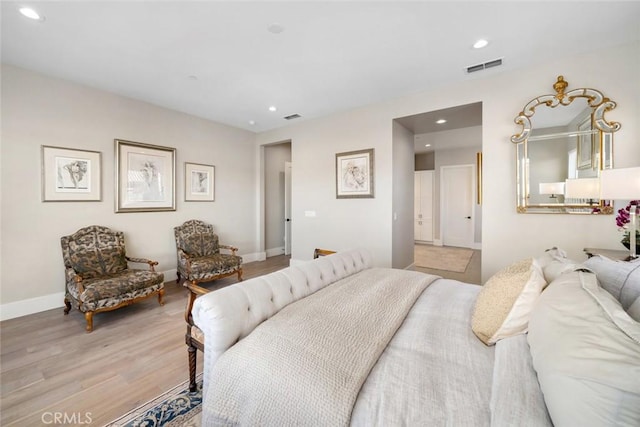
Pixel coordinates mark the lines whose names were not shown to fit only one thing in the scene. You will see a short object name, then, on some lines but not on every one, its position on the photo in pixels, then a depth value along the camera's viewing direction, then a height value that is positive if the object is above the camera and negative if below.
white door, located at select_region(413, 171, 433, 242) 7.94 +0.19
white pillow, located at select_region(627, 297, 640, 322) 0.99 -0.40
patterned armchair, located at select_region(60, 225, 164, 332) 2.71 -0.76
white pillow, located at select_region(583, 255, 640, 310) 1.15 -0.33
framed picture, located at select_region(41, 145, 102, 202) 3.21 +0.51
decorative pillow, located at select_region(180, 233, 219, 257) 4.22 -0.53
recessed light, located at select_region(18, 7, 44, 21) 2.09 +1.69
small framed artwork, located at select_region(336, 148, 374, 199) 4.26 +0.66
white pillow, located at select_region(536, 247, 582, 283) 1.37 -0.31
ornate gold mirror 2.68 +0.72
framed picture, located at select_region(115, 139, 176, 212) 3.81 +0.57
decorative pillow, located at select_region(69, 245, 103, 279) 3.09 -0.60
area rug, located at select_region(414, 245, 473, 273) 5.21 -1.08
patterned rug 1.54 -1.27
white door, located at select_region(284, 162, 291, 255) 6.57 +0.12
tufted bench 1.30 -0.53
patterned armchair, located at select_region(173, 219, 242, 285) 3.72 -0.71
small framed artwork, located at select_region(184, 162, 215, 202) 4.63 +0.57
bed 0.74 -0.61
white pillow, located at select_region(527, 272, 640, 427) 0.63 -0.43
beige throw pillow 1.25 -0.48
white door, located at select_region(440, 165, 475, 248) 7.24 +0.20
